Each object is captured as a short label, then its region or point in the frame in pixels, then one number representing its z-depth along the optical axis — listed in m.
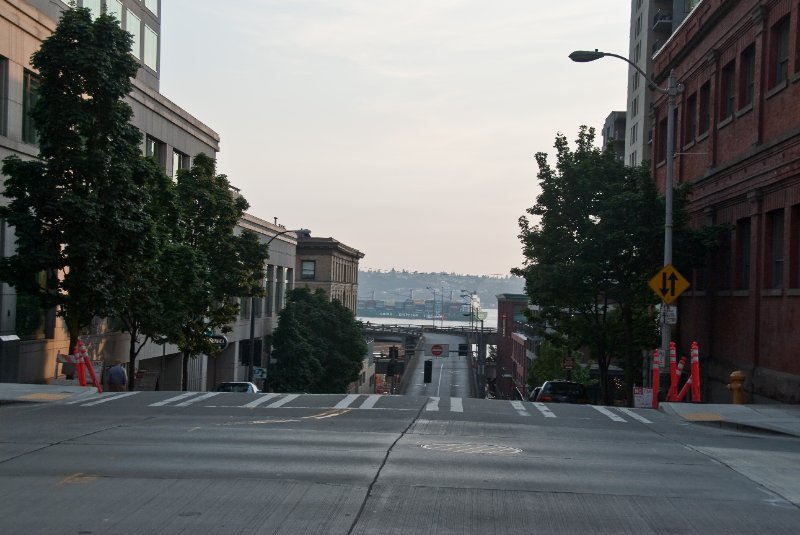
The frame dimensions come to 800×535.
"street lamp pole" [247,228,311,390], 49.76
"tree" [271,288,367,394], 63.53
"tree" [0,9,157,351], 26.97
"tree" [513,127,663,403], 35.03
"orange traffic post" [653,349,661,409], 25.47
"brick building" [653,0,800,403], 27.47
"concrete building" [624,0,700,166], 94.06
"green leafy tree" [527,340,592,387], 67.00
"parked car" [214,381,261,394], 37.03
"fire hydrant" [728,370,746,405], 24.78
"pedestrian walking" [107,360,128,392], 30.06
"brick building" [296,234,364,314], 99.00
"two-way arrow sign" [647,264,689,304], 27.08
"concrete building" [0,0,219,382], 30.91
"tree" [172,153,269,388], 38.66
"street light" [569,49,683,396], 27.42
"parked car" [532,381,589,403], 34.97
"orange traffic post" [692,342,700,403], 24.42
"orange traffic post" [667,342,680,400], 24.97
